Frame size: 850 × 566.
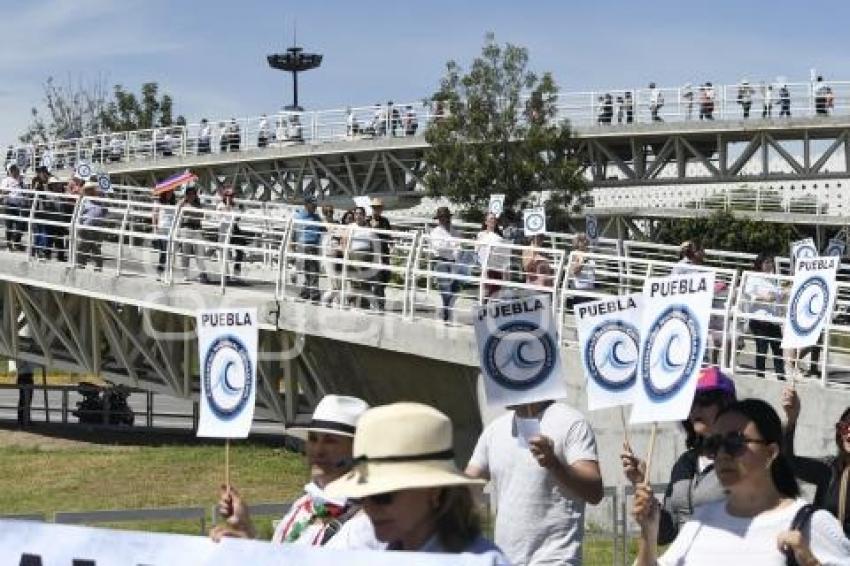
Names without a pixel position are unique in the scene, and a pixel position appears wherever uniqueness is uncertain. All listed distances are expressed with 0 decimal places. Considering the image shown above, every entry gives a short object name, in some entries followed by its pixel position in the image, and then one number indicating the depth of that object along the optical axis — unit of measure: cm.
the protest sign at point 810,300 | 1452
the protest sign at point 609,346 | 859
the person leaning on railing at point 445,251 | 2120
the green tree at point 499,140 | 4909
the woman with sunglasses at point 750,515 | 563
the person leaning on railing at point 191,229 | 2395
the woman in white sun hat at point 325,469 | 663
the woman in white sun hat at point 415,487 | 485
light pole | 8538
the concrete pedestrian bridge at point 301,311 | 1941
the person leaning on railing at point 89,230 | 2536
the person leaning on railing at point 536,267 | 2049
